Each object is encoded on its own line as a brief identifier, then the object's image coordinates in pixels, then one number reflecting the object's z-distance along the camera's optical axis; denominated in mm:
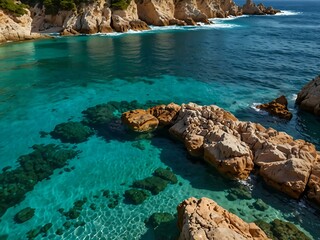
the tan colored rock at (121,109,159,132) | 25266
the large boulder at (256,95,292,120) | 28525
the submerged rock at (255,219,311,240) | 14617
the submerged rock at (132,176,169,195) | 18283
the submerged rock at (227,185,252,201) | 17672
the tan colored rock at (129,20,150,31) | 83438
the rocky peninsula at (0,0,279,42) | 65312
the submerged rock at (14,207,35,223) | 15688
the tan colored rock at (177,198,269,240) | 12038
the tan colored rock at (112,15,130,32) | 81119
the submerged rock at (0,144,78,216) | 17484
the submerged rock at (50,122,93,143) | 24438
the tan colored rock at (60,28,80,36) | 74875
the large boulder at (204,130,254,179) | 19266
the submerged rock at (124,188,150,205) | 17250
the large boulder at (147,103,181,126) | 26125
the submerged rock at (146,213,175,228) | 15492
